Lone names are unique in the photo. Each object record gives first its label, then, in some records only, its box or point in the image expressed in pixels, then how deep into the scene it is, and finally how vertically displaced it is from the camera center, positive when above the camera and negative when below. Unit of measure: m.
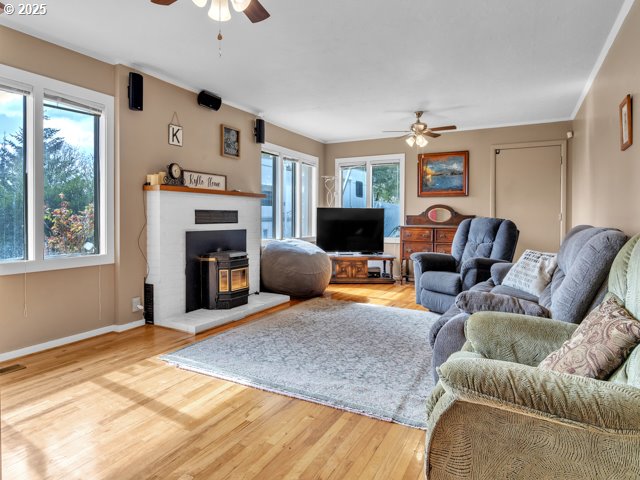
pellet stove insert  4.13 -0.47
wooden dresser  5.97 +0.05
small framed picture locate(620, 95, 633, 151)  2.46 +0.72
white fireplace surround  3.77 -0.20
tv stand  6.15 -0.54
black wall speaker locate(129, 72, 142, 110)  3.60 +1.34
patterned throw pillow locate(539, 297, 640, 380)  1.22 -0.36
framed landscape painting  6.15 +0.98
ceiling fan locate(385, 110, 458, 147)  5.03 +1.34
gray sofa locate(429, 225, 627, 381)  1.77 -0.29
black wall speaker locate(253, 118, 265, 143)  5.24 +1.41
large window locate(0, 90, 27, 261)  2.86 +0.45
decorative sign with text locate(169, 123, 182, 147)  4.05 +1.06
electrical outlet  3.74 -0.65
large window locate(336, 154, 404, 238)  6.78 +0.90
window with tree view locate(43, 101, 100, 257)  3.14 +0.47
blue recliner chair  3.79 -0.27
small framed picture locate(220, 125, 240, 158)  4.71 +1.16
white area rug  2.31 -0.91
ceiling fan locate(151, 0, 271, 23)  1.91 +1.15
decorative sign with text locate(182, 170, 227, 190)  4.18 +0.62
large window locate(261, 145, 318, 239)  5.90 +0.70
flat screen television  6.40 +0.09
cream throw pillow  2.83 -0.28
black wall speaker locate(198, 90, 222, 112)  4.30 +1.52
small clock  3.92 +0.63
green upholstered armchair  0.96 -0.51
